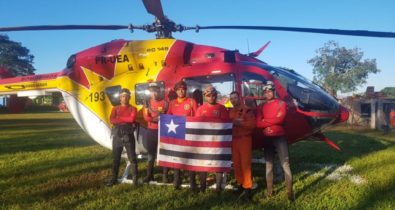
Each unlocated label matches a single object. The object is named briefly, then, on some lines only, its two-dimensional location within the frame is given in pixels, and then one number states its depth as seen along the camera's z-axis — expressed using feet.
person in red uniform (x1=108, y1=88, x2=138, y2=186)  22.45
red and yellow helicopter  22.31
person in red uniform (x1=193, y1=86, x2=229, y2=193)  19.29
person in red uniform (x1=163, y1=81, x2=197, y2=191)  21.07
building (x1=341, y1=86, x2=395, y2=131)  72.20
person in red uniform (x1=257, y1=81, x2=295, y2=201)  19.03
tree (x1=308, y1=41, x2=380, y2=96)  290.56
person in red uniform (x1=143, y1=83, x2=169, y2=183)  22.24
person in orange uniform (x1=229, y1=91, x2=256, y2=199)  19.22
